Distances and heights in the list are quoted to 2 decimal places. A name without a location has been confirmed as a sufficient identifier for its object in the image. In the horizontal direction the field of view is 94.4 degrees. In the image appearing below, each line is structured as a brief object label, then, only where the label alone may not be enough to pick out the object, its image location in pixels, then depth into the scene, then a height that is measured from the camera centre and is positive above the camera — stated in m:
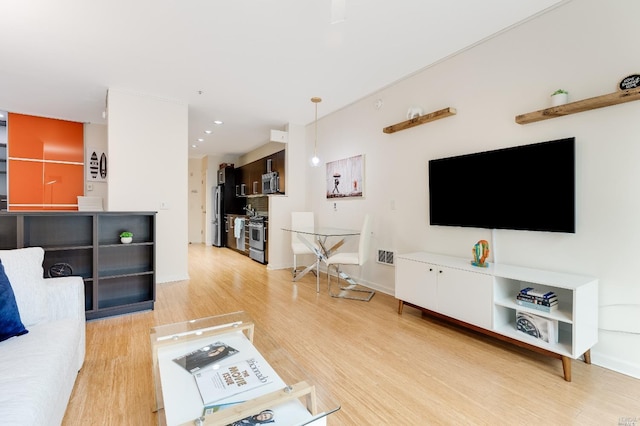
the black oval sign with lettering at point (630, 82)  1.92 +0.85
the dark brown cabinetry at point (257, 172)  6.09 +0.97
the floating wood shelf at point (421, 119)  3.01 +1.02
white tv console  1.94 -0.69
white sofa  1.06 -0.63
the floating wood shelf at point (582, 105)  1.92 +0.76
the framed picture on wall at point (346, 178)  4.27 +0.53
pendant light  5.23 +1.23
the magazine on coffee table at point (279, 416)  1.14 -0.81
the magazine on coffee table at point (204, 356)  1.50 -0.77
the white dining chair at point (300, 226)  4.67 -0.24
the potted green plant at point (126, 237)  3.16 -0.27
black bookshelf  2.76 -0.38
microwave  6.24 +0.64
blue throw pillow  1.43 -0.50
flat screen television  2.22 +0.21
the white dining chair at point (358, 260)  3.61 -0.60
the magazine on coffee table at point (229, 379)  1.28 -0.78
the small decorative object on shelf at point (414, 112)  3.35 +1.14
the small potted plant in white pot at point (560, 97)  2.22 +0.87
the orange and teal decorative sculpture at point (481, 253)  2.50 -0.35
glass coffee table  1.16 -0.77
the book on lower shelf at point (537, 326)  2.01 -0.81
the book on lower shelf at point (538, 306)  2.05 -0.67
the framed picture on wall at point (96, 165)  5.37 +0.86
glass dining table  4.04 -0.45
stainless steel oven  5.71 -0.53
